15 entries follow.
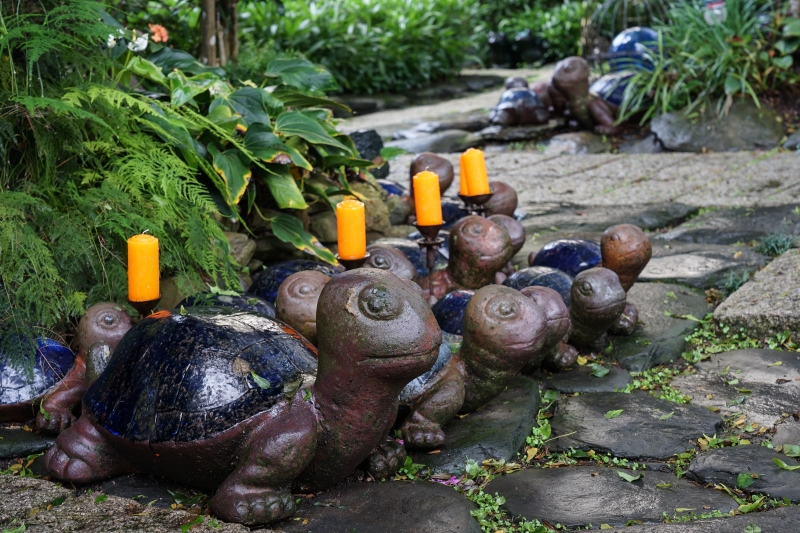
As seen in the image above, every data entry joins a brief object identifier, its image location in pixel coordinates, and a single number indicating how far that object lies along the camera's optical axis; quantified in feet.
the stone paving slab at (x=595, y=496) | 7.55
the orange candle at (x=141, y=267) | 9.55
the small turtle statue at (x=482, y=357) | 8.89
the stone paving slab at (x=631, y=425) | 8.95
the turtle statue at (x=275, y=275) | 11.94
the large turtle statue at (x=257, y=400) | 7.18
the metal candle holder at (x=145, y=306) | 9.68
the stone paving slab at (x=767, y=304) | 11.77
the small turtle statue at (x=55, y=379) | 9.48
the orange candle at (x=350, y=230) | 10.52
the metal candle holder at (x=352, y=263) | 10.54
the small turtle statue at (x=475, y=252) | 12.01
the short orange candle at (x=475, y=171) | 12.78
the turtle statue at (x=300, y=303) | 9.80
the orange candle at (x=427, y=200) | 11.45
